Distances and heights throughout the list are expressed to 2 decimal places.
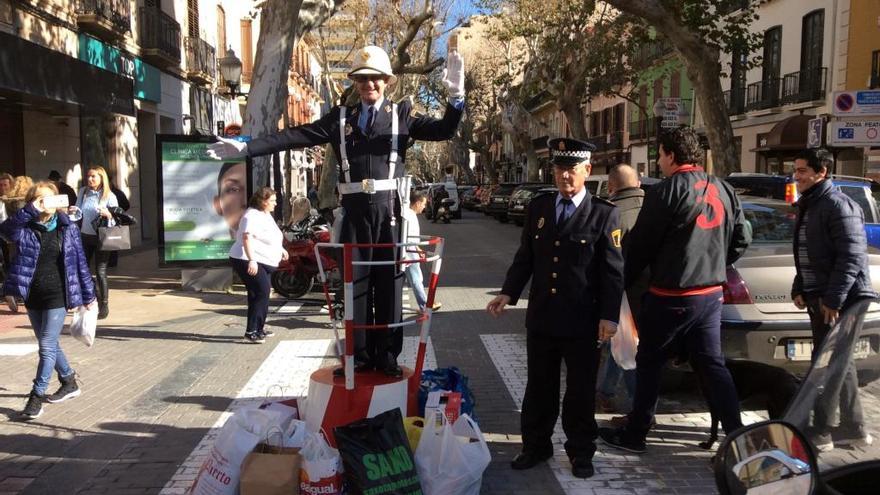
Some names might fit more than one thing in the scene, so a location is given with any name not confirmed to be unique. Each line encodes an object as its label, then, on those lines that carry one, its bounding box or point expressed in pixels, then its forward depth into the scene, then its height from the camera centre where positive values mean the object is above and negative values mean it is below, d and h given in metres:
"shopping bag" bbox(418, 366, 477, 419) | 4.26 -1.24
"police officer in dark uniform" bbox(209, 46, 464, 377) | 4.13 +0.12
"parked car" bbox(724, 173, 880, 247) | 10.05 -0.08
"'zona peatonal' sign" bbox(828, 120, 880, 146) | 12.95 +0.92
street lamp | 15.63 +2.40
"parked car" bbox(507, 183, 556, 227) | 27.16 -0.78
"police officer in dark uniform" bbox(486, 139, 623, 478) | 3.96 -0.64
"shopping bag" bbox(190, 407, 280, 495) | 3.37 -1.30
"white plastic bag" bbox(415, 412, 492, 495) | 3.46 -1.35
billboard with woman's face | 10.80 -0.33
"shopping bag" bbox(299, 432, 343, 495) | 3.27 -1.33
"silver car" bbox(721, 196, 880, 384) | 4.71 -0.87
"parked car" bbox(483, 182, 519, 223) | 32.22 -0.90
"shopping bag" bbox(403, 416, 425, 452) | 3.72 -1.30
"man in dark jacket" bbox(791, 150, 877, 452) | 4.24 -0.38
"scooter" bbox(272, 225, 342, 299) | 10.42 -1.33
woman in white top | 7.50 -0.78
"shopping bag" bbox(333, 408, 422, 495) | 3.28 -1.28
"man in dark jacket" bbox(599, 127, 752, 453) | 4.05 -0.45
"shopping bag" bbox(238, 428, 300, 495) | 3.28 -1.34
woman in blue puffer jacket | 5.10 -0.68
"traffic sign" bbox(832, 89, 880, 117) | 13.01 +1.45
